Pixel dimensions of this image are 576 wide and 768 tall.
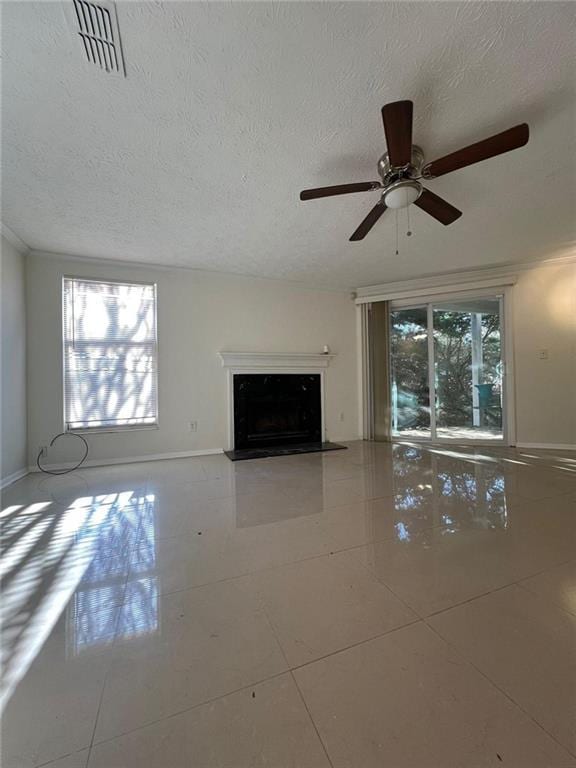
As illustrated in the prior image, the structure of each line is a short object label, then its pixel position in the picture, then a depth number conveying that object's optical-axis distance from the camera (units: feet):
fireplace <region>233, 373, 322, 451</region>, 13.99
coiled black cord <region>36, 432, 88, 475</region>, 10.93
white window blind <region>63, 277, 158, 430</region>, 11.53
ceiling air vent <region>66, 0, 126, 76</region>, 3.91
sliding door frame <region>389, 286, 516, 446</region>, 13.80
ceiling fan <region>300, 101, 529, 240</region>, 4.79
